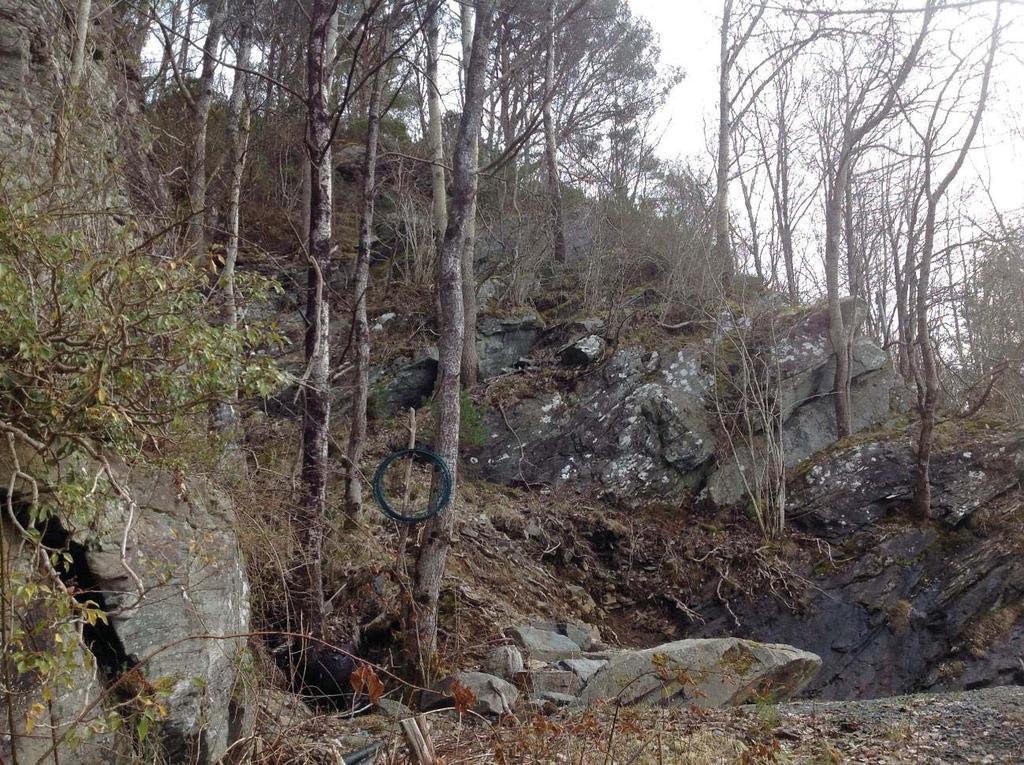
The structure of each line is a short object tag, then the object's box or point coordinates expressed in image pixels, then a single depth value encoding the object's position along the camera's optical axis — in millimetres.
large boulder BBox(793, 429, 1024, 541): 9688
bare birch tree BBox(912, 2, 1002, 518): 9810
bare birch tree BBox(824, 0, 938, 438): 11271
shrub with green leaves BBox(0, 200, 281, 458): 3209
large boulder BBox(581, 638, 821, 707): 5905
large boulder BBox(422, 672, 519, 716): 5594
